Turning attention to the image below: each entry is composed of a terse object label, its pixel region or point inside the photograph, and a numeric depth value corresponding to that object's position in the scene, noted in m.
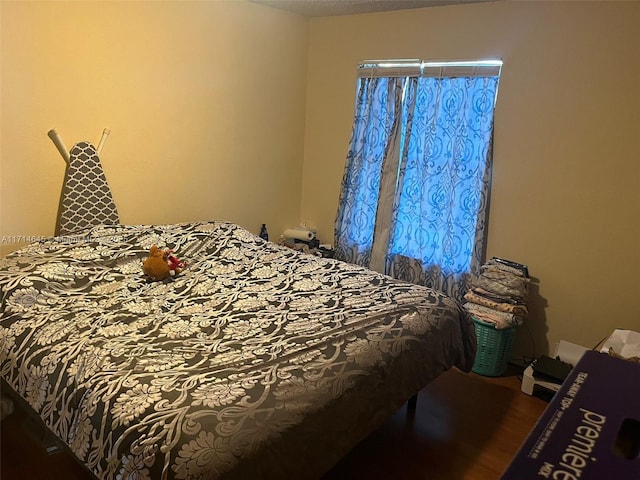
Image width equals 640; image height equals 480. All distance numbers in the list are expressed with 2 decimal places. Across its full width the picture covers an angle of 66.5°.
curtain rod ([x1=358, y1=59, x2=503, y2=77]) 3.24
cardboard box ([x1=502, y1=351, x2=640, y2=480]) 0.77
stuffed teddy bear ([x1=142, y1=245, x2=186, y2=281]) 2.57
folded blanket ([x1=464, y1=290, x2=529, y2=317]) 2.99
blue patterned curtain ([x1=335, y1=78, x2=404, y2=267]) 3.74
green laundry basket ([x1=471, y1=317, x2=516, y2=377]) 3.02
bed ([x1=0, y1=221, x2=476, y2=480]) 1.47
